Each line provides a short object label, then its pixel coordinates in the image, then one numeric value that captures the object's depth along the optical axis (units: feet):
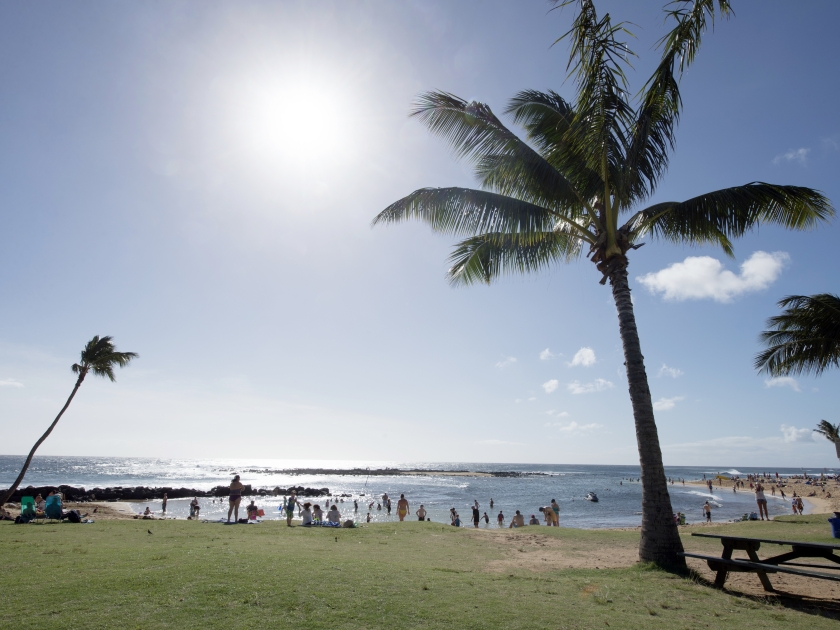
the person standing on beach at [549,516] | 66.26
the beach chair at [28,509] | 53.06
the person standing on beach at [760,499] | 72.73
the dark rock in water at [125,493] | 149.32
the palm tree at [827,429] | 110.83
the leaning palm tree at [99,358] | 85.61
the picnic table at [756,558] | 22.82
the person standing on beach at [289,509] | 53.45
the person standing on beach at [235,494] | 52.65
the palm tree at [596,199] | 29.43
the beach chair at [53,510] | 55.26
